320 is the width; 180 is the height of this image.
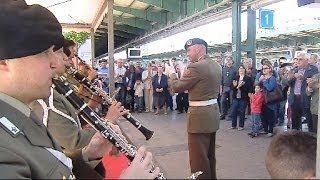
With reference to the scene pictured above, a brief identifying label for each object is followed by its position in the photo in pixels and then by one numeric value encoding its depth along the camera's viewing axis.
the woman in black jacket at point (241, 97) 9.11
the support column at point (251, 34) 10.34
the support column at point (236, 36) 9.89
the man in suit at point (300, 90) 7.52
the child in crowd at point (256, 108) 8.30
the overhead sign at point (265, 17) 10.11
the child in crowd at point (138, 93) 13.02
